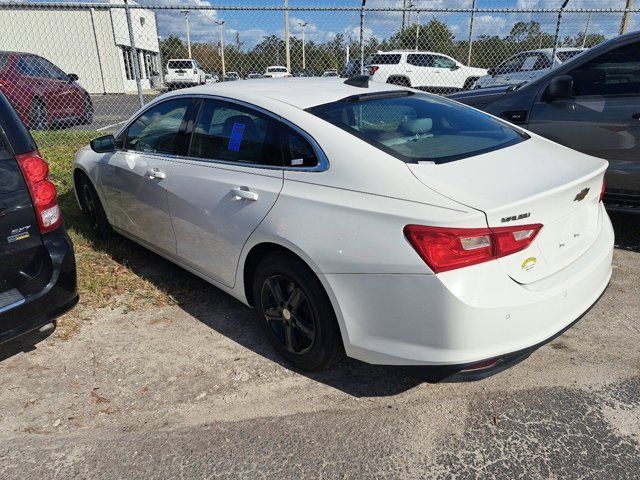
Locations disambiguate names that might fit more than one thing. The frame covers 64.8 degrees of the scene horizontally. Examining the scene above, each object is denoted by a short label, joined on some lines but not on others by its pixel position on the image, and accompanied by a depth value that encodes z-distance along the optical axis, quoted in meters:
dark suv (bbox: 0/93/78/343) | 2.66
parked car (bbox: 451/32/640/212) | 4.23
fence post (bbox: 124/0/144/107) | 7.54
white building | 27.05
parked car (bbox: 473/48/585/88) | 12.72
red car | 9.83
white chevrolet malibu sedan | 2.10
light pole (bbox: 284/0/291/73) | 7.90
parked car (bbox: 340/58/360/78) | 11.06
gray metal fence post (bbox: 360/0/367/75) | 8.22
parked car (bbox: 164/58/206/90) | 26.14
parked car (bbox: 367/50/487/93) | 16.77
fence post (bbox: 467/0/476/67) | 8.52
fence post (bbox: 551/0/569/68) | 8.75
